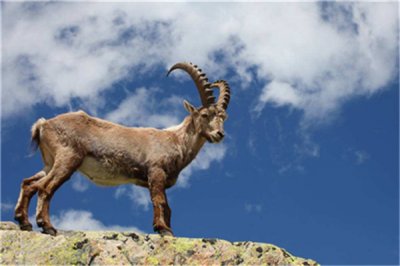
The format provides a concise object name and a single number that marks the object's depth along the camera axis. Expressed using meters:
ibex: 13.34
